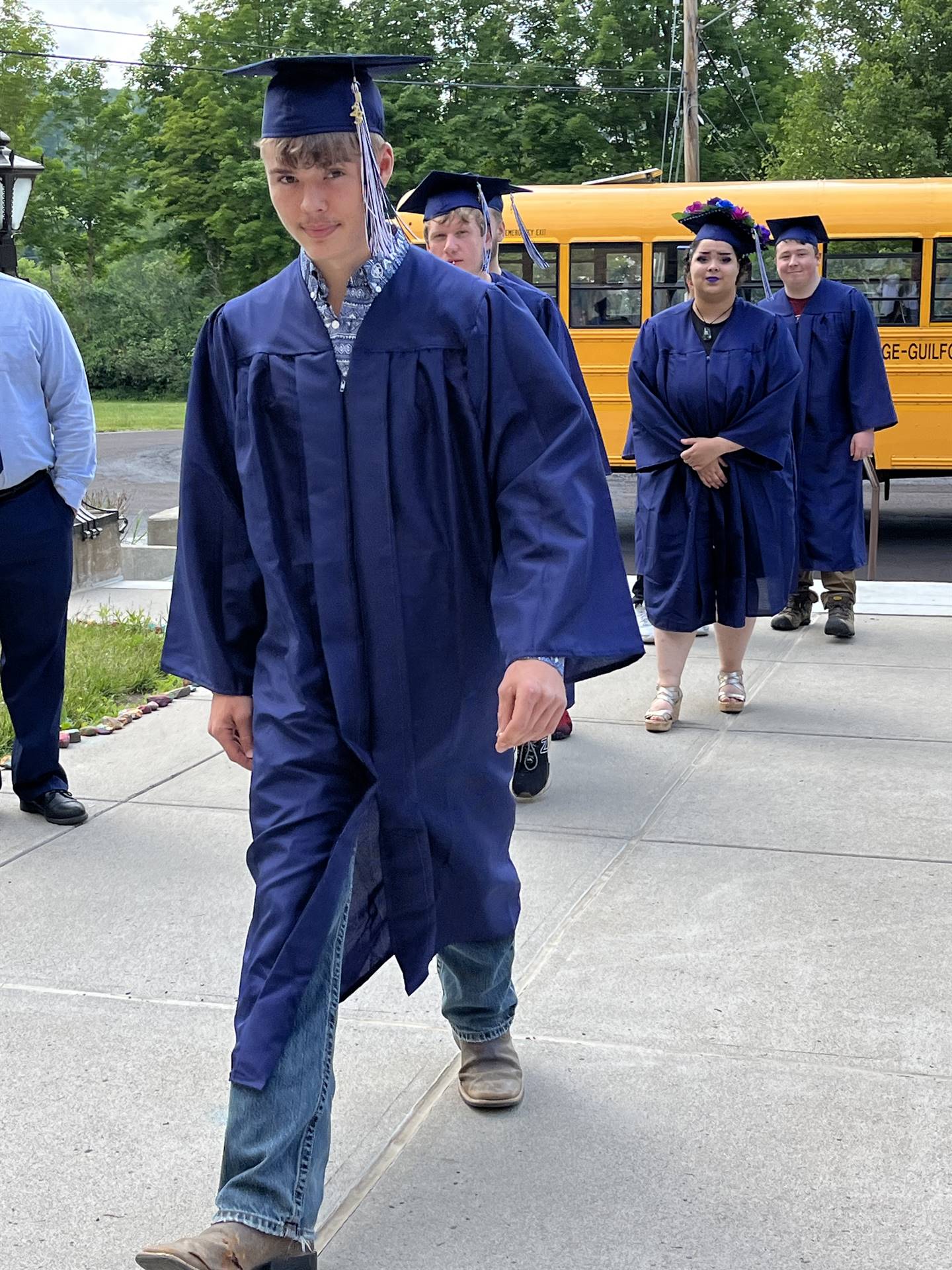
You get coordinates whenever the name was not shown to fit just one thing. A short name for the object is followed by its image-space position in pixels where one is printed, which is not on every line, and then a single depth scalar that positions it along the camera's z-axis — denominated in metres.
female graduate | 6.37
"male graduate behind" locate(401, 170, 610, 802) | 5.20
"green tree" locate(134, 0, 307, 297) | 39.50
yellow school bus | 13.53
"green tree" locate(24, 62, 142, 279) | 43.00
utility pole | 25.86
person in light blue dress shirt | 4.91
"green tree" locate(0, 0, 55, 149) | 43.81
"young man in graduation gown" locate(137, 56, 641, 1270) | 2.53
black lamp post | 7.16
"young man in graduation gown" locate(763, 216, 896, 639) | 8.11
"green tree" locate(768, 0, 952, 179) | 22.72
